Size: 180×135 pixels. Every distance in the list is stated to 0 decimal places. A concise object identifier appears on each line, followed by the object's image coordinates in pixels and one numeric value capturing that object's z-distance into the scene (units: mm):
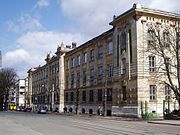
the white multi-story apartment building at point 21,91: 130125
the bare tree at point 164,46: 29264
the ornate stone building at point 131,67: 34625
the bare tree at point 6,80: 77375
